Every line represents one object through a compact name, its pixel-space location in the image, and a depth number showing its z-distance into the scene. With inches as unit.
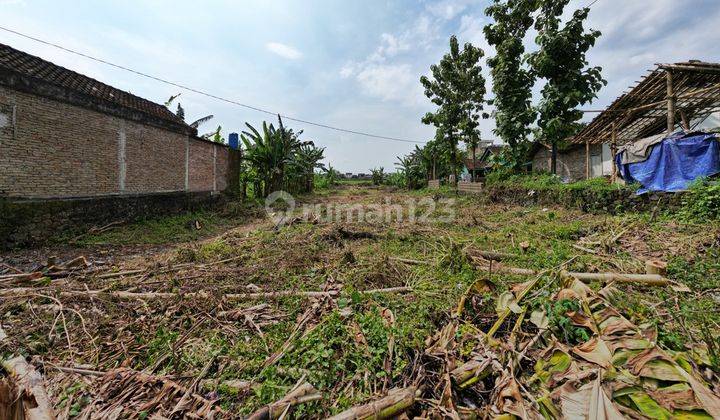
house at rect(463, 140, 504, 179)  1042.1
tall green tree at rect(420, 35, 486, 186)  615.8
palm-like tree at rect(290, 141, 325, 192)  665.8
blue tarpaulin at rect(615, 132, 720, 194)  251.0
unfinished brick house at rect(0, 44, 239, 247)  225.8
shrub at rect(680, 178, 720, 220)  210.8
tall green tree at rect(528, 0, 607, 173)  415.8
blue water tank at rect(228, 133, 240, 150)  553.3
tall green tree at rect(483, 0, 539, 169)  485.7
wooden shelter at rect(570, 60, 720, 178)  305.9
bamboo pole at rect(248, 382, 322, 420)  65.9
